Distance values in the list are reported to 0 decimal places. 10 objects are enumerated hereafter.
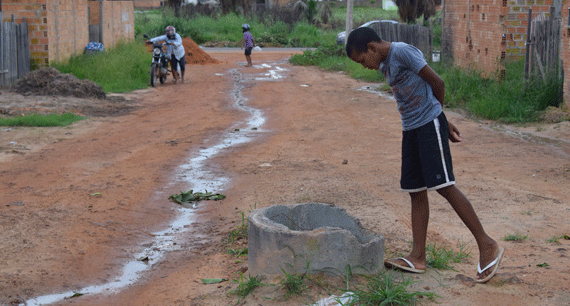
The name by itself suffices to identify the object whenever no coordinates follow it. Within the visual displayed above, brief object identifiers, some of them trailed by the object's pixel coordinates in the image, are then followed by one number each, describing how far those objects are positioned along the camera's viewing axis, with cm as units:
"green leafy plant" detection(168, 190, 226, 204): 604
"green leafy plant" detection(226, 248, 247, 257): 450
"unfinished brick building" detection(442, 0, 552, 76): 1244
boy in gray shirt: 345
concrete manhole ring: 355
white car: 2842
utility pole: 2211
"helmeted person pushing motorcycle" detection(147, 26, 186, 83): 1591
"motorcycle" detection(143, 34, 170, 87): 1565
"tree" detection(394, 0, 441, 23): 3519
